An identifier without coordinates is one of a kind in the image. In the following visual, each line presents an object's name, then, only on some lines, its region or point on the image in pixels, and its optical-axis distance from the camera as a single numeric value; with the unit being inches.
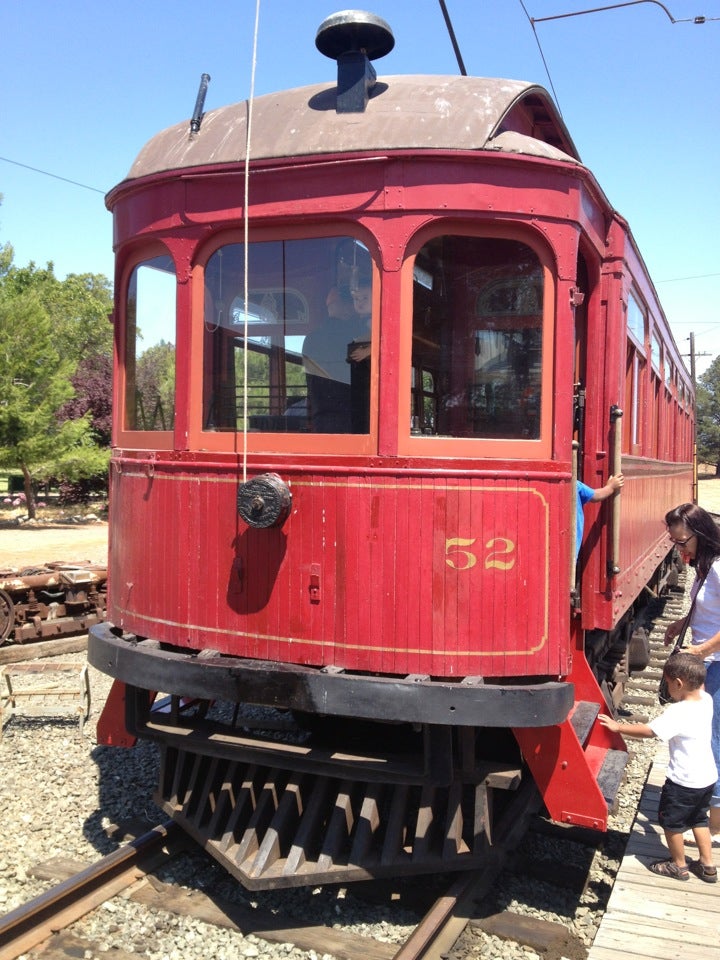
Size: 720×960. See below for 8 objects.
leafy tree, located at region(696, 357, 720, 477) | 2598.4
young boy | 152.9
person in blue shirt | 166.9
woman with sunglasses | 168.7
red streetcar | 142.6
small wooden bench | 256.5
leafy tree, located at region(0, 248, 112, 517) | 869.8
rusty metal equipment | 357.7
